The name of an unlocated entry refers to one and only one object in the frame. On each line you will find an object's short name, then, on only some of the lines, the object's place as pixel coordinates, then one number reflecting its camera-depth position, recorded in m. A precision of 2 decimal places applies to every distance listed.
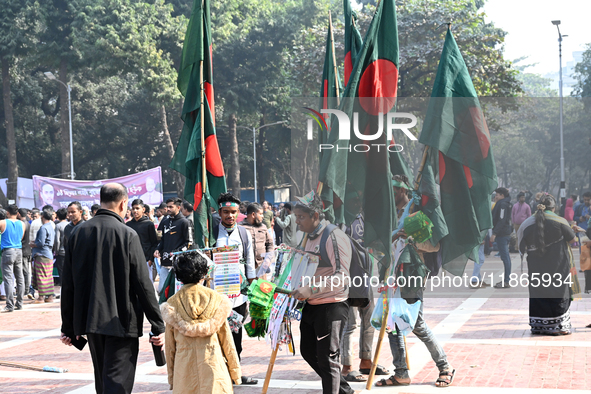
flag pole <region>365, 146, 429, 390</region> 11.62
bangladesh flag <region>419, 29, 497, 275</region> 12.34
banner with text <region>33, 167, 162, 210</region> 39.97
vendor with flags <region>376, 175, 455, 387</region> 11.95
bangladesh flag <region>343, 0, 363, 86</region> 16.25
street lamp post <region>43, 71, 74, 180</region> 63.11
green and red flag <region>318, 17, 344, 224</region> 17.09
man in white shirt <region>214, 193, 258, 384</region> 12.55
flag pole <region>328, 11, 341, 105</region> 17.83
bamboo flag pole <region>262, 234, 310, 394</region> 11.09
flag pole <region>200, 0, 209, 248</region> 13.14
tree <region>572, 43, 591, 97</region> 83.06
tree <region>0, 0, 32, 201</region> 66.06
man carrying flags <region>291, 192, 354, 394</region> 10.27
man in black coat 8.82
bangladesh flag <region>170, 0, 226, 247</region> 13.33
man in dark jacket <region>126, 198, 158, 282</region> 19.73
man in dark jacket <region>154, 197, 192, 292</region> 17.69
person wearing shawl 16.33
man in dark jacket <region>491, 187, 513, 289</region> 26.16
